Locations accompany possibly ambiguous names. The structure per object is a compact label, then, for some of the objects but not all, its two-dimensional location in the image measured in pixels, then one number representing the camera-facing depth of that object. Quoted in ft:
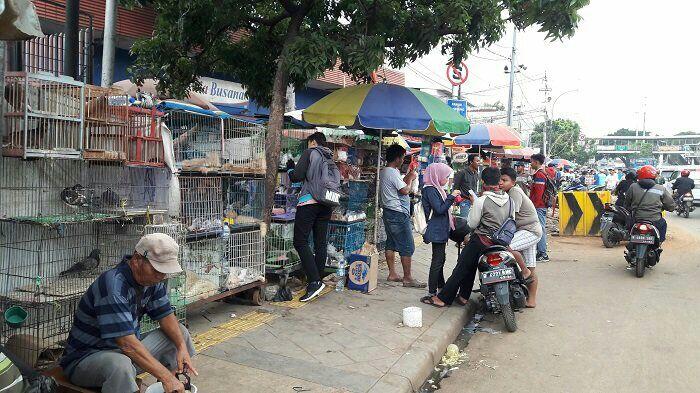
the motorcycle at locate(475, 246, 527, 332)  19.26
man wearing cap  9.60
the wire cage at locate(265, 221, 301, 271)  22.03
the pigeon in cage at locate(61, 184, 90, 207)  13.76
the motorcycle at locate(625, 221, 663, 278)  27.86
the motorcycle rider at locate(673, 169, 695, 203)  65.87
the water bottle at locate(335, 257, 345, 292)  22.96
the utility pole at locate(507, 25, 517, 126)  85.74
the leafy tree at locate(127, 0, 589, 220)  22.02
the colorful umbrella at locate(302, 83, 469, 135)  22.12
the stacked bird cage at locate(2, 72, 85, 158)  11.70
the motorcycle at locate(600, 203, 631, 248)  35.06
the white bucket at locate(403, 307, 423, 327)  18.42
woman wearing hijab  21.79
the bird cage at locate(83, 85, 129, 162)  13.23
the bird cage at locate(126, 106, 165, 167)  14.58
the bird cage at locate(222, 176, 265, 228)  19.52
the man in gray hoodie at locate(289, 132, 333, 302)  20.86
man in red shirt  33.83
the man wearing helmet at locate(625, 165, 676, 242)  28.64
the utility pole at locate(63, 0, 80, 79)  22.02
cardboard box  22.53
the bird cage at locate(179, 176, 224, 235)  16.93
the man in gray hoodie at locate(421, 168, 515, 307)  19.94
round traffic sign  52.20
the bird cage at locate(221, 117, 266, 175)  19.16
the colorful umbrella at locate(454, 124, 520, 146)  41.93
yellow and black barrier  43.88
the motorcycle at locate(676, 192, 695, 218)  65.41
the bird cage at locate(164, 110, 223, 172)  16.71
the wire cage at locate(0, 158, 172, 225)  12.69
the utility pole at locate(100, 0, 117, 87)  26.20
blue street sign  50.88
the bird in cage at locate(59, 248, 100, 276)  14.05
